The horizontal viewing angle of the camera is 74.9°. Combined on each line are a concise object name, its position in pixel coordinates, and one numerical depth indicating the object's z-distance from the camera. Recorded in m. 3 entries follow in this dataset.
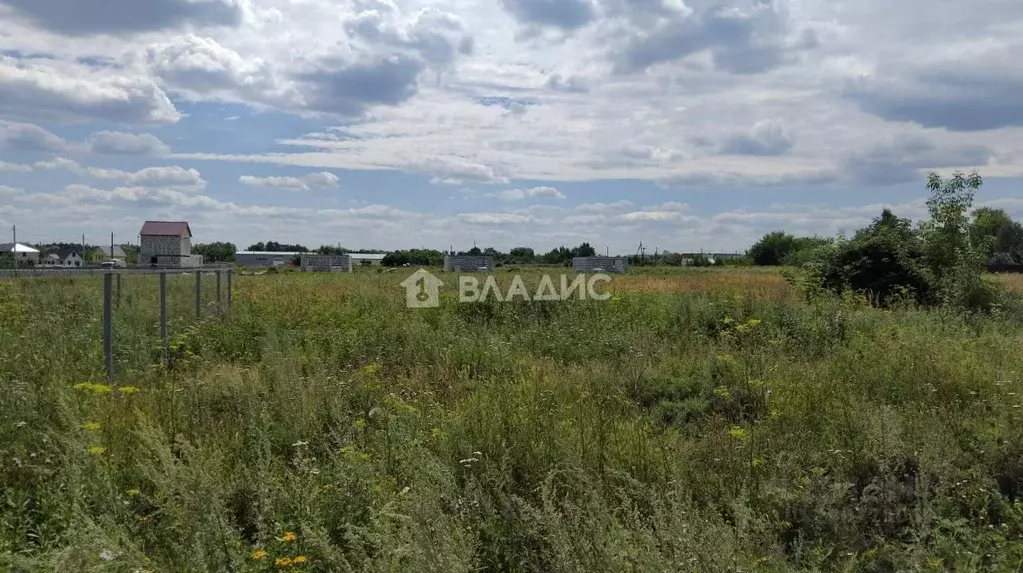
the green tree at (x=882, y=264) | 16.38
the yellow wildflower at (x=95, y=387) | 4.99
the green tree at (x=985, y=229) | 15.42
